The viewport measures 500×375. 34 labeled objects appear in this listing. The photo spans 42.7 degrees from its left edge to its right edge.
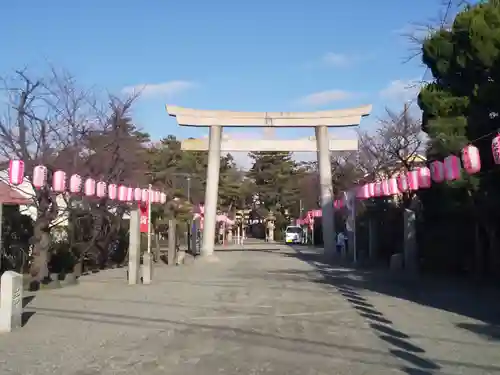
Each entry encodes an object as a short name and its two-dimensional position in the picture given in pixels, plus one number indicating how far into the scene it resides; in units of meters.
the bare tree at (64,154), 19.47
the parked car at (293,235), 72.25
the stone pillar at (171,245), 32.31
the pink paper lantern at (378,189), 25.44
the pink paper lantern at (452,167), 16.89
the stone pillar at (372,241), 33.66
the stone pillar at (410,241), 25.36
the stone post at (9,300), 10.90
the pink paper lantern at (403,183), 22.19
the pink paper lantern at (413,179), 20.65
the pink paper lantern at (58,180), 17.50
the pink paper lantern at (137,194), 23.80
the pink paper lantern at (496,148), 13.37
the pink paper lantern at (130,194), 23.09
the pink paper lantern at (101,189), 20.41
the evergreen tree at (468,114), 17.75
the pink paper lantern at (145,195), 24.53
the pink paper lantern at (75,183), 18.22
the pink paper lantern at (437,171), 17.80
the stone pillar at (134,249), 20.62
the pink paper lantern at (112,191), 21.67
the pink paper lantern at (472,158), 14.96
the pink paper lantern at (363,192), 27.11
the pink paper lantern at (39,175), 16.72
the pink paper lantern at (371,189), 26.42
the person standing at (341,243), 39.66
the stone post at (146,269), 20.83
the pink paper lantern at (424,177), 20.09
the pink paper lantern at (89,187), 19.41
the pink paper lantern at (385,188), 24.31
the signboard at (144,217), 24.01
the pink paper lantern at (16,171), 15.55
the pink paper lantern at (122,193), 22.50
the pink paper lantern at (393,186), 23.67
